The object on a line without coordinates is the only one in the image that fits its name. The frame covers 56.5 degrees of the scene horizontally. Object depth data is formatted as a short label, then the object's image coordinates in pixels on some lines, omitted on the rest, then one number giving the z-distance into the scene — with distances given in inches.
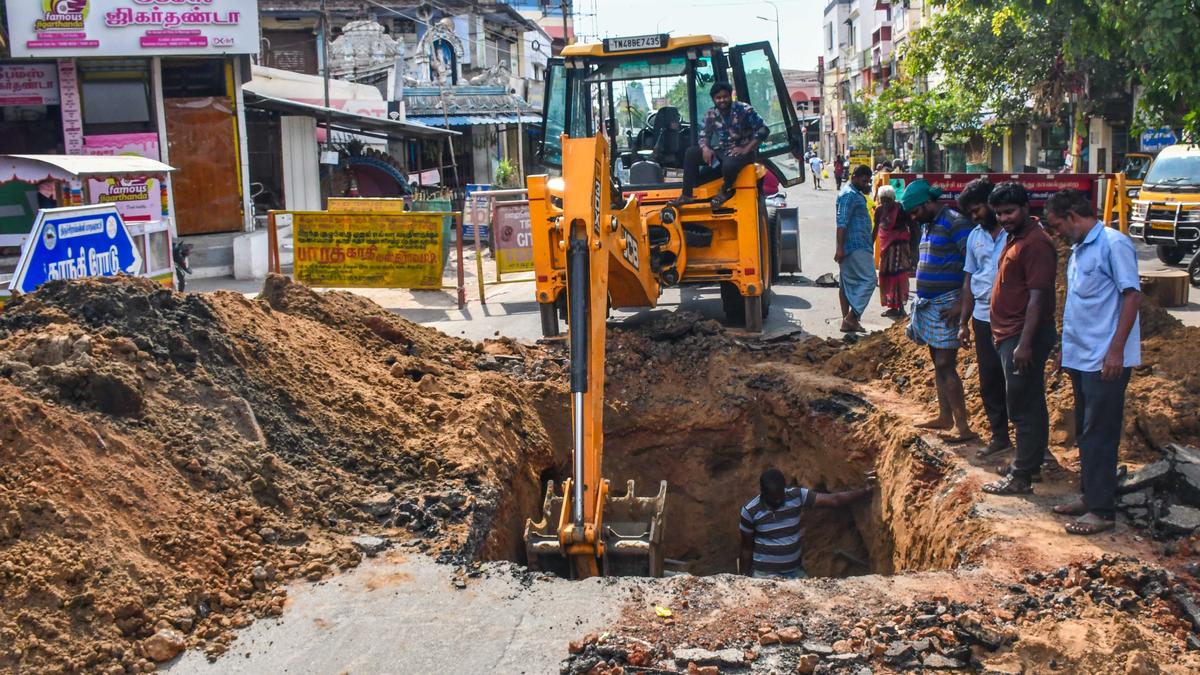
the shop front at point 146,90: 774.5
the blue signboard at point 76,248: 446.9
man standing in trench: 295.9
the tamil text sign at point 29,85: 792.3
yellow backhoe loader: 411.8
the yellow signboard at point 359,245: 606.5
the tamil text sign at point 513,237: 652.1
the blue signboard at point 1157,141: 1023.0
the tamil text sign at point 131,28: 761.6
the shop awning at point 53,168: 547.2
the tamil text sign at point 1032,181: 648.4
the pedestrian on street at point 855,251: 457.1
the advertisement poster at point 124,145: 801.7
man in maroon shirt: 246.8
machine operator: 418.6
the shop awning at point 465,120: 1254.3
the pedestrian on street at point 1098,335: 223.0
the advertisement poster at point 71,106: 793.6
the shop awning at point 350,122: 873.5
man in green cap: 294.4
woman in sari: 458.0
